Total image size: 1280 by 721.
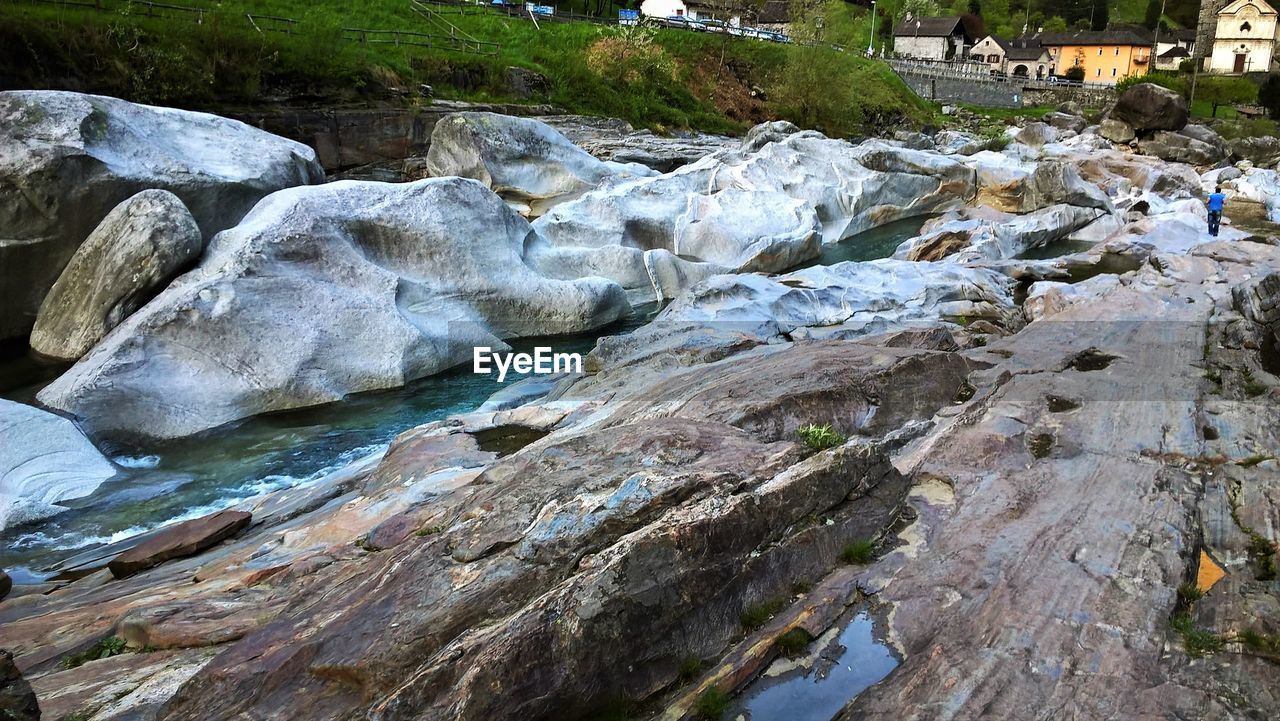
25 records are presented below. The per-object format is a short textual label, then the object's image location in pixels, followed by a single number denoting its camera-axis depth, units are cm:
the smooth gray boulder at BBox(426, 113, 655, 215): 2566
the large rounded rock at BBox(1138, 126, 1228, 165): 4622
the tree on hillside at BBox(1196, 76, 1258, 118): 7150
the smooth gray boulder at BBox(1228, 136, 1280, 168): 4725
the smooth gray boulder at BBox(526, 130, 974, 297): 2269
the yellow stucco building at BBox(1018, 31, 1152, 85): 9062
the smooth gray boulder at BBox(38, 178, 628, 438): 1404
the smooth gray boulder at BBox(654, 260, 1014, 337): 1730
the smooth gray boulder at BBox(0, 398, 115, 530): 1111
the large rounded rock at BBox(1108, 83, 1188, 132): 4938
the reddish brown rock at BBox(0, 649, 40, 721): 448
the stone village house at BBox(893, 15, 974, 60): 9725
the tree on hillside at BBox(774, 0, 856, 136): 5081
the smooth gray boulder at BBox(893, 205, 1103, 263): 2458
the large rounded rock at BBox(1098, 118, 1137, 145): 5056
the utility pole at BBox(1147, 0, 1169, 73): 8459
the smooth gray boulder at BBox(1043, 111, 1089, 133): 5946
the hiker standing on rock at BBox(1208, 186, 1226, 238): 2523
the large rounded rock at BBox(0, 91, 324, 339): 1623
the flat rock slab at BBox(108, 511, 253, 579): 908
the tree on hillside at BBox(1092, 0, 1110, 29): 11500
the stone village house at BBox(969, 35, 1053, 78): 9588
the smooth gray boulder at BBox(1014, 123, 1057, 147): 4903
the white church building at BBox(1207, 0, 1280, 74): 7900
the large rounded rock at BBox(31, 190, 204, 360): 1547
